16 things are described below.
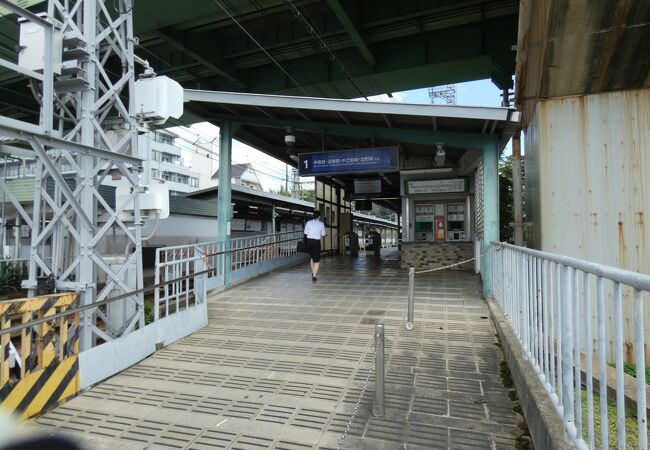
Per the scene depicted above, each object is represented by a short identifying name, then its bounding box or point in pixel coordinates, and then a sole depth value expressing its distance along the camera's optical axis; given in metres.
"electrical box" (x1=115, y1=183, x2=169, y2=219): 5.31
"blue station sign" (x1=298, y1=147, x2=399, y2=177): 9.78
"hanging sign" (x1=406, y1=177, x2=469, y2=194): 12.27
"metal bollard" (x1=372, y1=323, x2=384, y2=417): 3.38
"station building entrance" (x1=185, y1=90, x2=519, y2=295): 7.70
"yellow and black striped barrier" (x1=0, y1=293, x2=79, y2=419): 3.39
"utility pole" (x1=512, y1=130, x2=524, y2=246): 7.69
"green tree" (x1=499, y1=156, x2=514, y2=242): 13.71
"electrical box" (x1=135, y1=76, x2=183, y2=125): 5.32
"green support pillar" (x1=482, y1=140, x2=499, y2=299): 7.76
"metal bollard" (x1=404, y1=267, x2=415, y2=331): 5.68
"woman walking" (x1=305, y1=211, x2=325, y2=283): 10.04
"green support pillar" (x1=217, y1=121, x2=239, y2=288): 9.70
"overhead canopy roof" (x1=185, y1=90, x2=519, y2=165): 7.09
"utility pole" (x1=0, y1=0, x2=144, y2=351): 4.51
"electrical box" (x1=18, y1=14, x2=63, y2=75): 4.24
